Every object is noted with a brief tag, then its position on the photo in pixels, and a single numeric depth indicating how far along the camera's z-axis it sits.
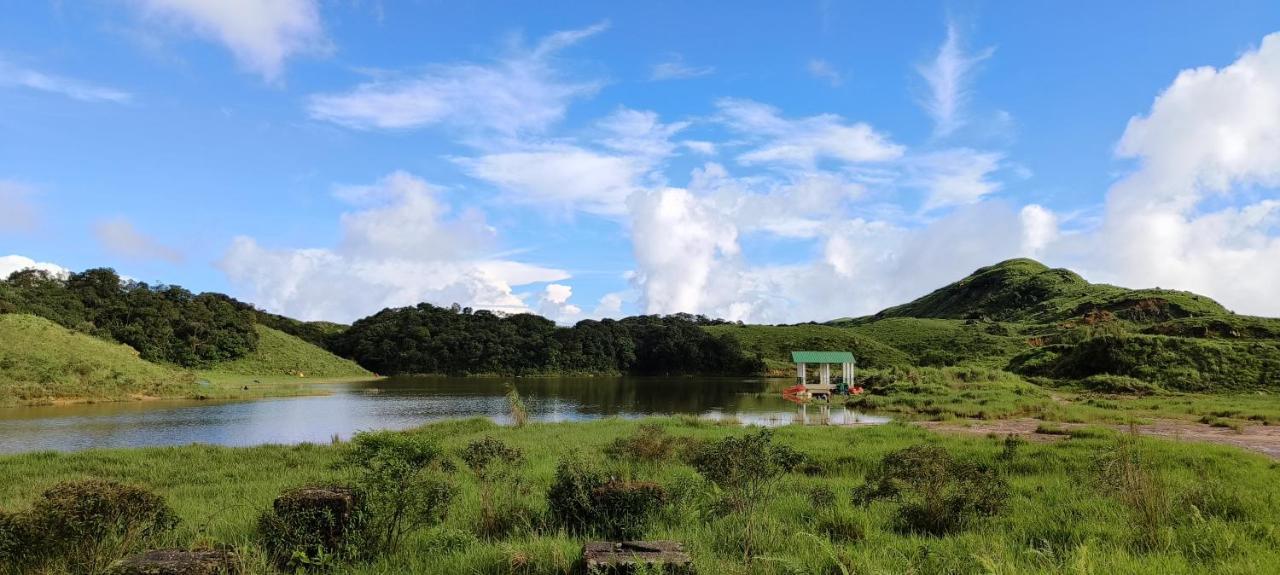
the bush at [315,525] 6.16
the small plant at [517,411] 23.84
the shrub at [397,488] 6.47
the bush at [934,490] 7.64
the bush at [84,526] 5.73
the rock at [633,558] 5.18
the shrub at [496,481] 7.66
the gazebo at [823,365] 48.41
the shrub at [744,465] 7.15
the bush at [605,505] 7.54
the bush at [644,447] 13.59
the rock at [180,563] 4.98
